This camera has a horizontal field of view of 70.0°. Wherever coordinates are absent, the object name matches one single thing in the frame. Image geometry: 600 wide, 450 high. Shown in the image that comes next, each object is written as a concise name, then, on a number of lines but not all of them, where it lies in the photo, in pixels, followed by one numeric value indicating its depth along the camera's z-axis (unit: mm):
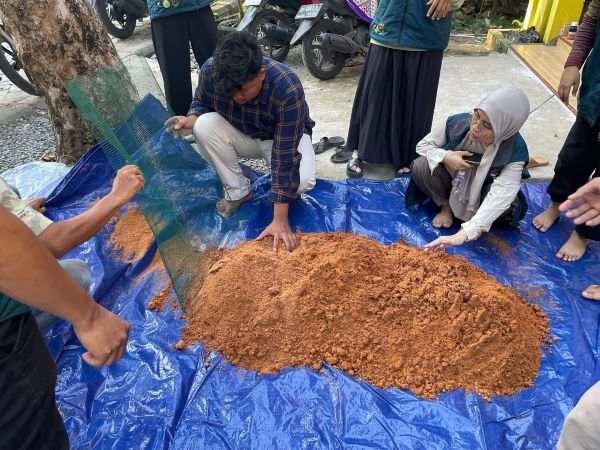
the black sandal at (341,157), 2941
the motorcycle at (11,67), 3945
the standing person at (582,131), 1840
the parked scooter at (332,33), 4094
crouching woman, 1844
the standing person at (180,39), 2770
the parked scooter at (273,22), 4398
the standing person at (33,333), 734
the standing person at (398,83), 2316
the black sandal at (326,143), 3086
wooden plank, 3858
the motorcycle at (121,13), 5379
